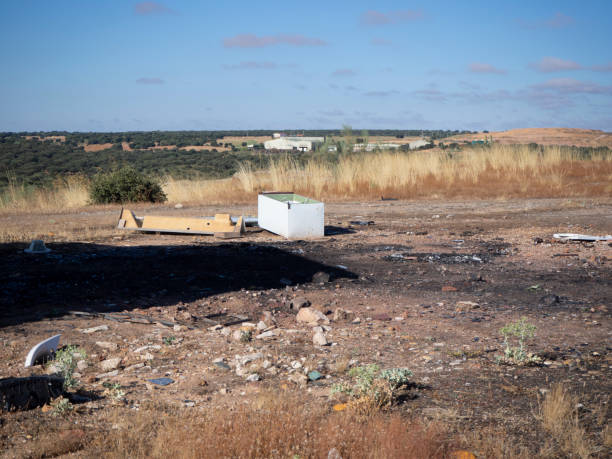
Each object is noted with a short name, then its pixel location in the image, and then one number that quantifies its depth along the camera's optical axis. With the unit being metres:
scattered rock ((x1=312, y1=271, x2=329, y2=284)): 7.11
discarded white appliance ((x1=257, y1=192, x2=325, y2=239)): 9.99
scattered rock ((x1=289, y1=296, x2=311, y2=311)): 6.03
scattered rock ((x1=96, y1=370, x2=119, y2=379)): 4.17
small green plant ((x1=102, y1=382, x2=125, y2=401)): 3.72
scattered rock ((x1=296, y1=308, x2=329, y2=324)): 5.57
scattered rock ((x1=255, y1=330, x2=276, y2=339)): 5.09
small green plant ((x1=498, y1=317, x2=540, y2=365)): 4.31
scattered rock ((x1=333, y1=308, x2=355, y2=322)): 5.67
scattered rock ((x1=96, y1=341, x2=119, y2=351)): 4.69
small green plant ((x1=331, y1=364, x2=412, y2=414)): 3.51
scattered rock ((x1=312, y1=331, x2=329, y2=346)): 4.85
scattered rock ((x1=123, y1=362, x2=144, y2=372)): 4.31
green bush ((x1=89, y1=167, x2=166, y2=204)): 15.70
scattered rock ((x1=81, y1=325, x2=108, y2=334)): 5.03
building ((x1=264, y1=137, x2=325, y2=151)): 42.75
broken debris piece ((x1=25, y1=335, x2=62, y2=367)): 4.18
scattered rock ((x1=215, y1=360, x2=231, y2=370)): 4.33
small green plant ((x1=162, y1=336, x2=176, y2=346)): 4.83
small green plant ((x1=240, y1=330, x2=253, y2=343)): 4.91
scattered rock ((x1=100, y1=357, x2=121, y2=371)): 4.30
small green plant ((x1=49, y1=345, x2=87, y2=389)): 3.77
